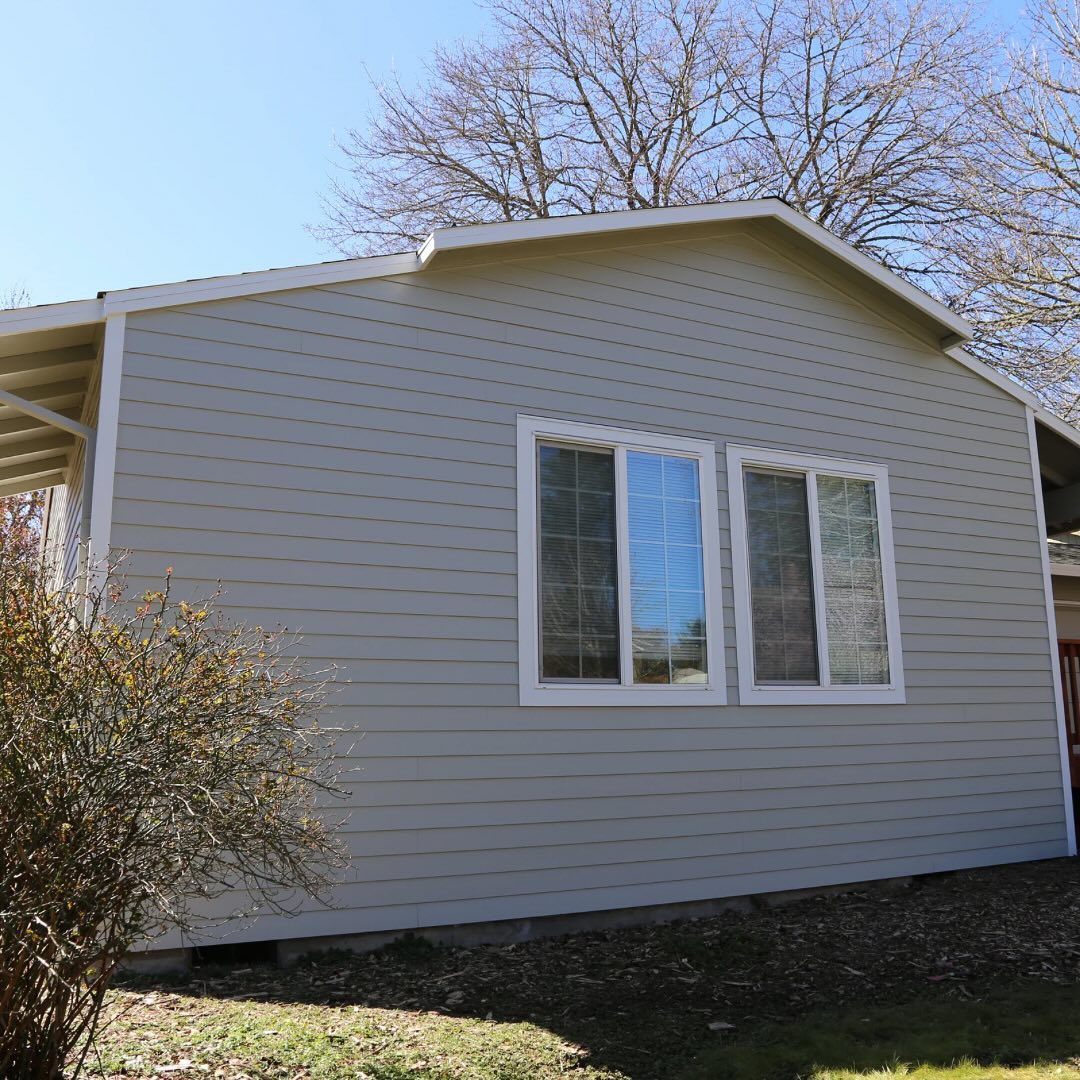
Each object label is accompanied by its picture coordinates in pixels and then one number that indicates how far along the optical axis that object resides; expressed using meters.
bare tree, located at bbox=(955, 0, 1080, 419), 12.89
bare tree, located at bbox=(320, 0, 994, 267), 17.59
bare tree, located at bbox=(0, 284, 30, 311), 21.20
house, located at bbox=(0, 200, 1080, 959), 5.58
